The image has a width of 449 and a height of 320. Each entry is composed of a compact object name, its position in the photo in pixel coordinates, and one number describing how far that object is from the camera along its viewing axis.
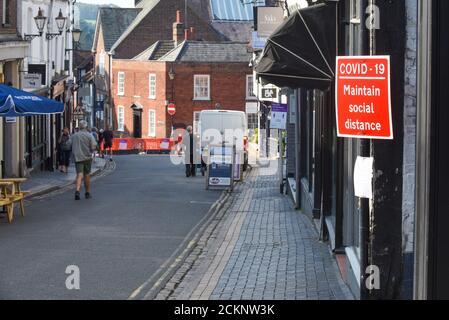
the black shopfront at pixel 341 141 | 7.81
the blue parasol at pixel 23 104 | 15.90
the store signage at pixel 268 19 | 23.02
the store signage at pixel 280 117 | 22.39
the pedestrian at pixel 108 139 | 45.62
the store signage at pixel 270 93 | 23.52
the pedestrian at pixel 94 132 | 41.68
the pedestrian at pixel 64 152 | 33.09
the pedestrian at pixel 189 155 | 30.45
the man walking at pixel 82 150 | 20.55
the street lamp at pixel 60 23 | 34.22
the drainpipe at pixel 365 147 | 7.21
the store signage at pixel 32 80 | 26.41
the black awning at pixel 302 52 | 10.18
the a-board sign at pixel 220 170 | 25.17
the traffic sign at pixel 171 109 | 60.84
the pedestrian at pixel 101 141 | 46.16
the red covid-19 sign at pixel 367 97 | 6.84
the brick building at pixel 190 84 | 61.97
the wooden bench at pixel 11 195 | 16.06
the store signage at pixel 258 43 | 29.73
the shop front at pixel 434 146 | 6.62
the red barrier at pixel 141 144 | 57.72
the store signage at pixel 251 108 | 58.16
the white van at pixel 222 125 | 34.78
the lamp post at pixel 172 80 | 61.41
